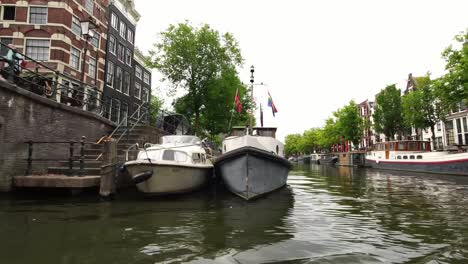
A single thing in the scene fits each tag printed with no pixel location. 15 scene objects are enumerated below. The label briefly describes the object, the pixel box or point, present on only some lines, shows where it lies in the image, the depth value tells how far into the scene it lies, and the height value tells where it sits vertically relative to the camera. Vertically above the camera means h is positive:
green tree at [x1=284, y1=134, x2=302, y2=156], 108.30 +7.04
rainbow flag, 14.82 +2.81
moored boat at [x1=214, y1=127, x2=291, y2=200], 10.38 -0.16
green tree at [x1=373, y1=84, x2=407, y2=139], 43.16 +7.02
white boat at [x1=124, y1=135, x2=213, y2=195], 9.69 -0.18
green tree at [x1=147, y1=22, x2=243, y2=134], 27.20 +8.84
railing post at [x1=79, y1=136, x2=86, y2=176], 9.42 -0.06
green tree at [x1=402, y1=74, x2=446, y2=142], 33.53 +6.17
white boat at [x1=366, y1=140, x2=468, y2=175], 23.06 +0.43
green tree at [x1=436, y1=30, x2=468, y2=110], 22.95 +6.72
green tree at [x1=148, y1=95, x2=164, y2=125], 50.94 +10.77
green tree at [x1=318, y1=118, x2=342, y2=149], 54.56 +5.46
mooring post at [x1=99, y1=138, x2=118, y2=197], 9.47 -0.24
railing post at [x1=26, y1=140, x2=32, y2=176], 9.84 +0.05
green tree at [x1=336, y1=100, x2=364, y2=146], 50.16 +6.36
